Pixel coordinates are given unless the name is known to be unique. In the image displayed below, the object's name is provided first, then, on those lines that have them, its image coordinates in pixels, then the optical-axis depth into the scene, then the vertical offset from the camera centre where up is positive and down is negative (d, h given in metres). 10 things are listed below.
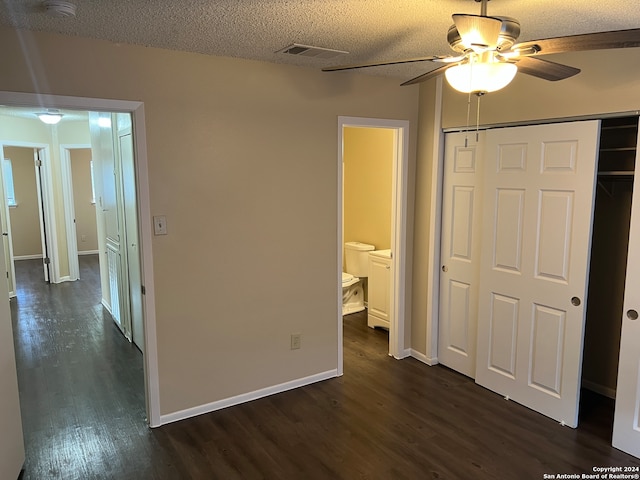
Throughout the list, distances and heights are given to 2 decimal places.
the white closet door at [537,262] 2.93 -0.52
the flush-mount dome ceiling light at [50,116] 5.57 +0.84
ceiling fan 1.63 +0.52
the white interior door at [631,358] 2.65 -1.00
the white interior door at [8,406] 2.31 -1.13
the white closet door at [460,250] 3.63 -0.52
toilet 5.29 -1.02
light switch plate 2.93 -0.24
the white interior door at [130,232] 3.96 -0.42
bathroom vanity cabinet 4.76 -1.05
